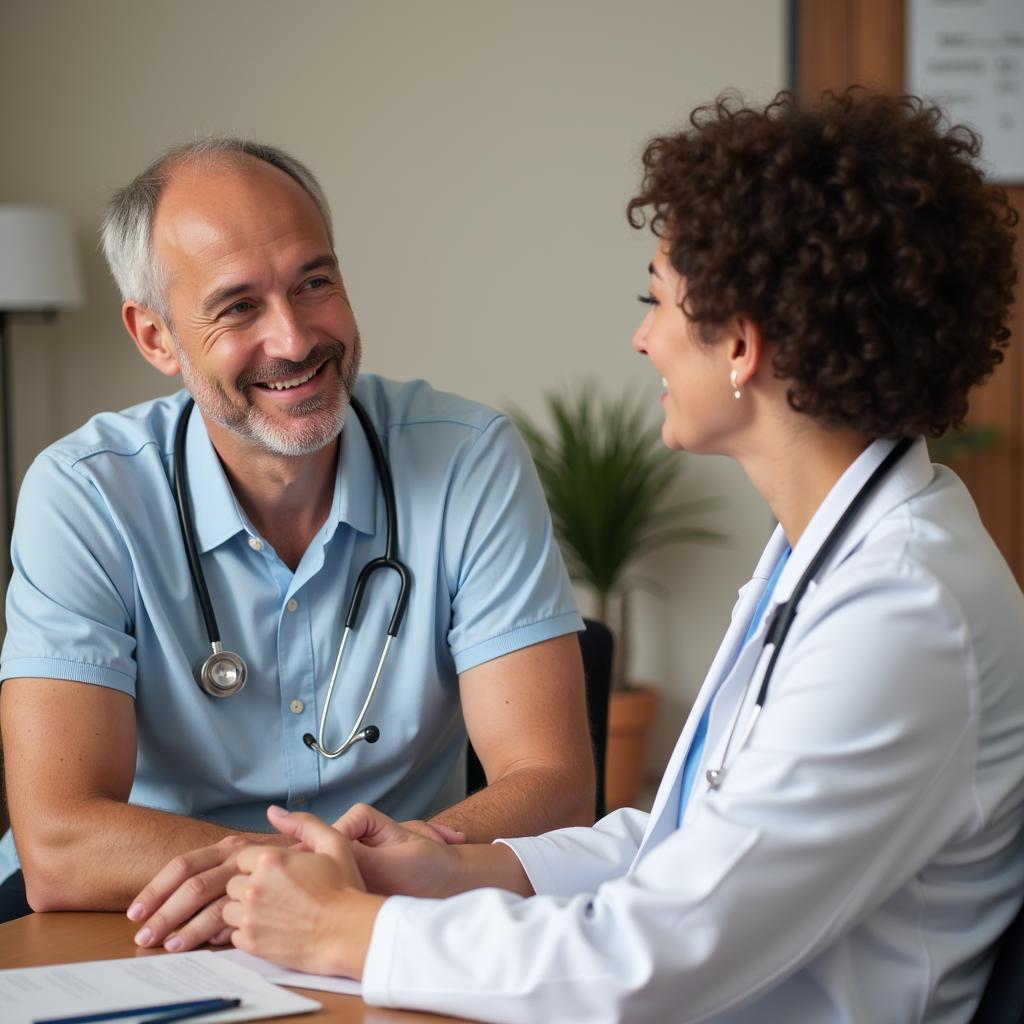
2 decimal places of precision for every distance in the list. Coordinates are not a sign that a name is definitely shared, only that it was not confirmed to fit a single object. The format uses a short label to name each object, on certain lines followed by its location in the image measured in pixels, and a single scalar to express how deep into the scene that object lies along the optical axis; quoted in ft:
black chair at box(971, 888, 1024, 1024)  3.59
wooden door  14.65
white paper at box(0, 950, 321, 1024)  3.43
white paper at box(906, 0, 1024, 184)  14.56
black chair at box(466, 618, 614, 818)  6.79
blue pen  3.32
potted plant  14.14
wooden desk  3.46
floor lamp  12.85
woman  3.33
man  5.80
